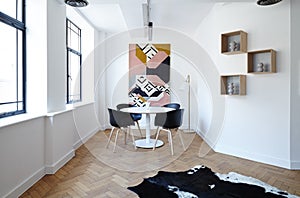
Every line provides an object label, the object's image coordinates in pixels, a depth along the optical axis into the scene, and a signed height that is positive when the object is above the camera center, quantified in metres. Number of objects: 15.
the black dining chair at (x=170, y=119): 4.21 -0.43
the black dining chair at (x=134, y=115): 5.08 -0.42
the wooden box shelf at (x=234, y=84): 3.81 +0.24
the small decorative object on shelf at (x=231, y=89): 3.98 +0.15
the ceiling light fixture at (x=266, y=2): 3.06 +1.33
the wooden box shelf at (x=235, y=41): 3.75 +0.98
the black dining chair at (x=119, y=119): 4.34 -0.42
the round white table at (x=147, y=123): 4.45 -0.55
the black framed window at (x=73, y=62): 4.93 +0.83
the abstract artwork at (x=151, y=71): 6.40 +0.76
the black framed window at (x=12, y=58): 2.75 +0.53
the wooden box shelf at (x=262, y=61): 3.44 +0.59
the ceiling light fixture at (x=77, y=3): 3.11 +1.35
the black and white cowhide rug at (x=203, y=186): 2.52 -1.09
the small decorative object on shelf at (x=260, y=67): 3.58 +0.49
